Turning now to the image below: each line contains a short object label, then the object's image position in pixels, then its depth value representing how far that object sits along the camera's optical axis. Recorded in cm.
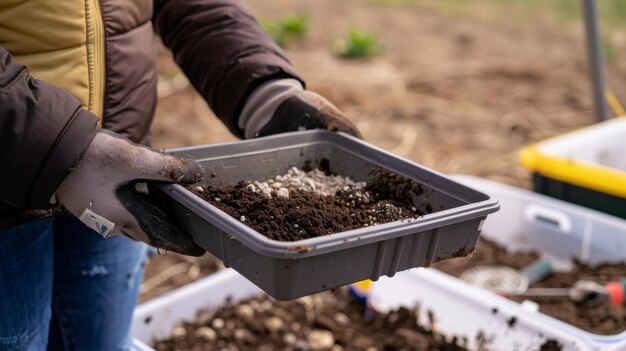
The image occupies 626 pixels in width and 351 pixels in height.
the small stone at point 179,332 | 204
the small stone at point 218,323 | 212
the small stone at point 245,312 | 216
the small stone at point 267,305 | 223
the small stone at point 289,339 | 208
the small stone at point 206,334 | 206
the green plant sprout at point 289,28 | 522
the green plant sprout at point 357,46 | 504
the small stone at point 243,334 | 208
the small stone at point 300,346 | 204
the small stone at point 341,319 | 218
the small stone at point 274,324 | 212
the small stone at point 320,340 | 206
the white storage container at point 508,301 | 188
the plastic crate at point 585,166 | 244
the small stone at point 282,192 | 125
